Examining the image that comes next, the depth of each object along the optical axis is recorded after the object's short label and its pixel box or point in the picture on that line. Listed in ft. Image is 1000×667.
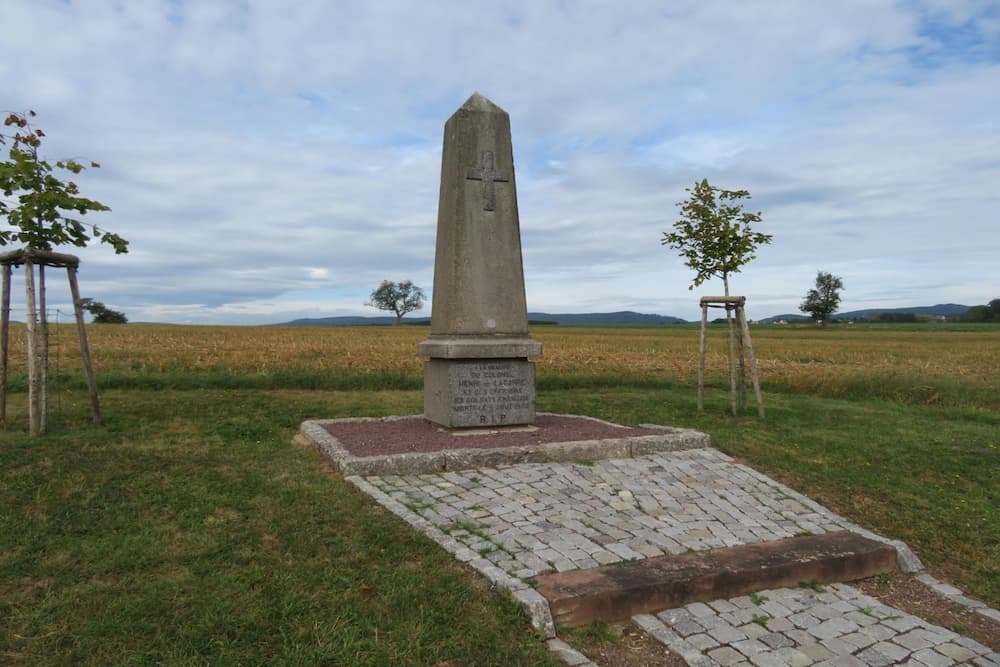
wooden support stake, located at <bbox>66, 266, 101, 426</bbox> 28.50
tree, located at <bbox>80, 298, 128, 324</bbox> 228.02
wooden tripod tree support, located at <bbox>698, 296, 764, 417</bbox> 35.78
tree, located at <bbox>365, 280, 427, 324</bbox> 339.57
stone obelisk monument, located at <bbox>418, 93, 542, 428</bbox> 28.07
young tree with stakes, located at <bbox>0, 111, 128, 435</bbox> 26.27
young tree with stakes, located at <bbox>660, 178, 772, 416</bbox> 36.60
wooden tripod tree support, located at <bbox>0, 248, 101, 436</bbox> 26.78
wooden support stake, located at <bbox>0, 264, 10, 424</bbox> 28.50
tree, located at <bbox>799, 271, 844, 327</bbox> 290.56
